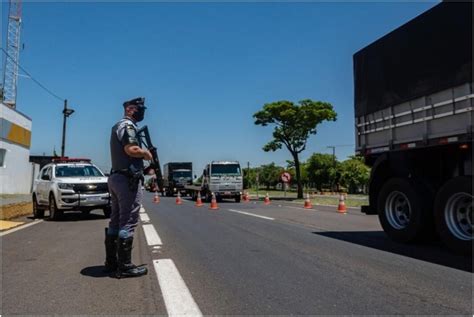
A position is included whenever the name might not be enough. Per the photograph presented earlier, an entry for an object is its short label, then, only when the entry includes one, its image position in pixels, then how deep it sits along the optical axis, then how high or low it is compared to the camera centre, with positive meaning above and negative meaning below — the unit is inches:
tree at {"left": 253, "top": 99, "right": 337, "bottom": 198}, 1411.2 +223.3
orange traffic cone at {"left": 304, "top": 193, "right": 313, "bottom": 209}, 895.1 -11.2
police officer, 234.7 +6.1
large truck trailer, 295.7 +48.8
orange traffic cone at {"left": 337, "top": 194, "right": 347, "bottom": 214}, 751.2 -12.5
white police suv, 584.4 +11.4
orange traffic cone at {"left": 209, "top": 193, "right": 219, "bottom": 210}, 891.7 -11.2
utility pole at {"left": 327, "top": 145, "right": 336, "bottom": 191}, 3273.6 +258.8
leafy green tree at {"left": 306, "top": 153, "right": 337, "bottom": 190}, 3260.3 +192.0
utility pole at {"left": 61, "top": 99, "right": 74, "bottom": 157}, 1742.5 +298.9
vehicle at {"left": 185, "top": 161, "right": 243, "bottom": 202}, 1302.9 +48.5
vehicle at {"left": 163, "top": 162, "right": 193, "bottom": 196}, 1969.7 +86.5
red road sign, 1449.3 +62.1
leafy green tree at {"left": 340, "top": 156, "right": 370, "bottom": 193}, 3046.3 +137.6
